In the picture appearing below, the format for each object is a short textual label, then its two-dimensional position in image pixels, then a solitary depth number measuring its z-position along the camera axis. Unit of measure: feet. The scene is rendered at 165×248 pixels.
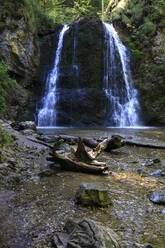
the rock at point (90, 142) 20.34
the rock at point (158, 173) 12.31
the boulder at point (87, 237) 5.08
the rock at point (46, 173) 11.50
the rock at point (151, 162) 14.58
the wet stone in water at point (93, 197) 7.93
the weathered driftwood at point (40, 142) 18.44
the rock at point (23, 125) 26.08
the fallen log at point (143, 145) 20.49
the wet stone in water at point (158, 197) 8.42
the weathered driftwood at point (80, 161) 12.51
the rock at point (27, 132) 22.77
